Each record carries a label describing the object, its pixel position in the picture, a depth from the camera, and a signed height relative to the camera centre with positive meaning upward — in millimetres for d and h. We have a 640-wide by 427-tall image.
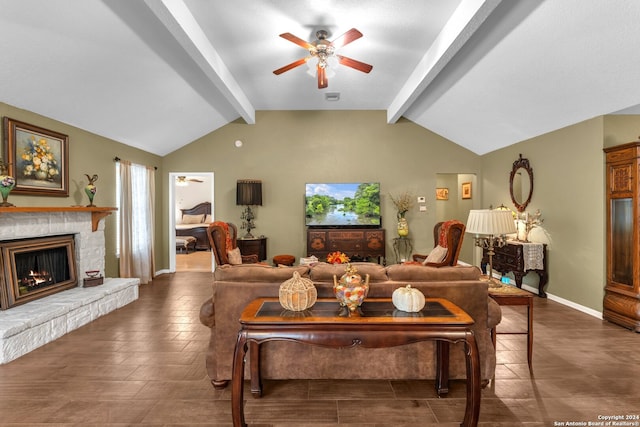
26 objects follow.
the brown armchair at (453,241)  3830 -384
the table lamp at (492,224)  2887 -142
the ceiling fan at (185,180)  10320 +1011
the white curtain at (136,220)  5301 -129
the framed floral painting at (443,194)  7918 +354
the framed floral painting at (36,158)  3469 +643
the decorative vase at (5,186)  3197 +280
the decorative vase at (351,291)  1890 -473
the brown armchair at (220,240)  4106 -367
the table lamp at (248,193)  6352 +354
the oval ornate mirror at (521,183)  5184 +399
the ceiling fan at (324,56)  3197 +1638
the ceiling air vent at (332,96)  5694 +2021
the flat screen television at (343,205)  6469 +99
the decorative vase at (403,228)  6465 -373
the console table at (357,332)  1722 -644
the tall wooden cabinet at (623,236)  3432 -333
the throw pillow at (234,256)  4266 -594
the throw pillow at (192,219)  10461 -224
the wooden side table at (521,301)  2568 -733
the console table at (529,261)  4715 -770
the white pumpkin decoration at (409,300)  1877 -527
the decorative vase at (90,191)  4406 +303
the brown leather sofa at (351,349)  2246 -926
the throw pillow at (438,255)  3943 -569
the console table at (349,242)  6242 -605
